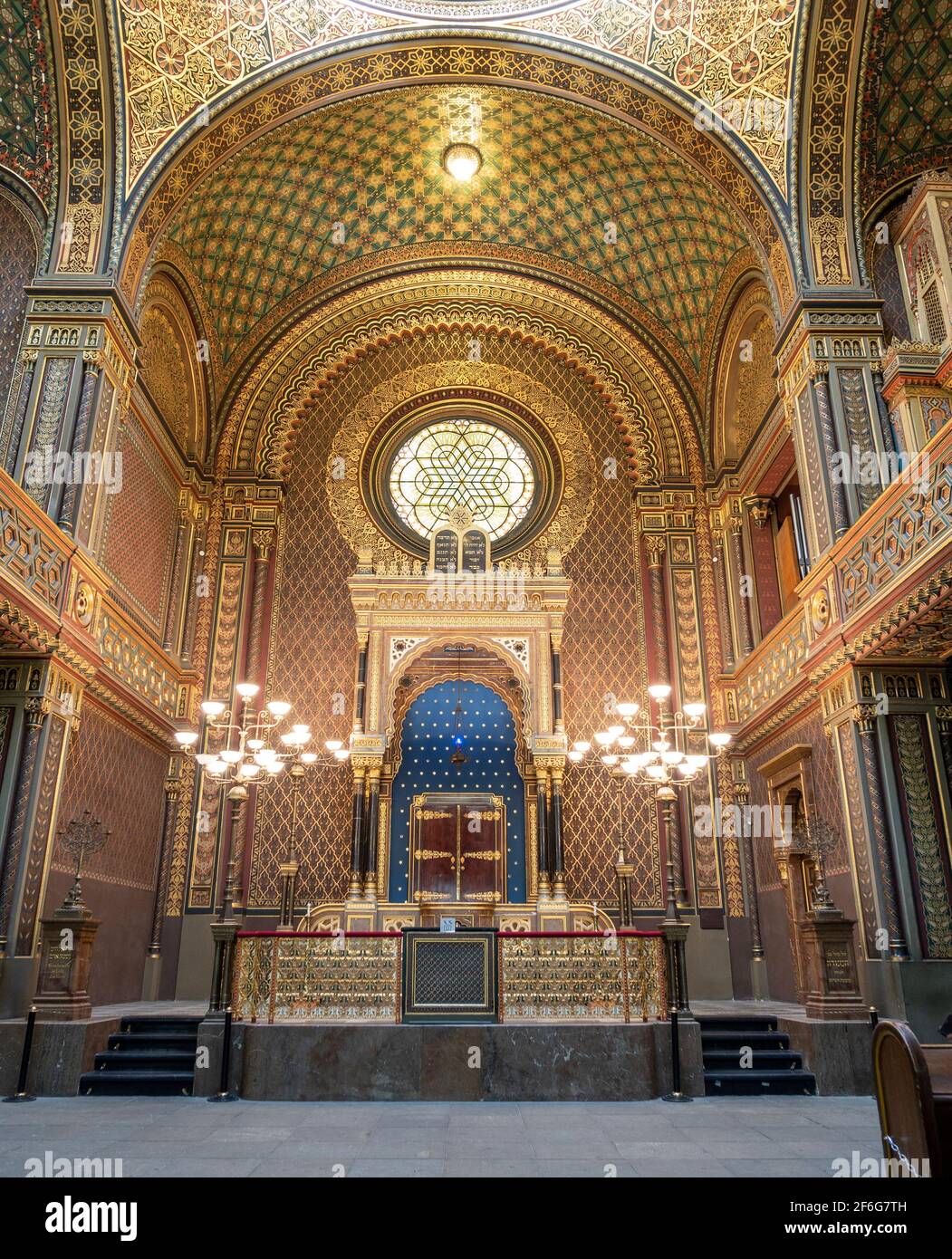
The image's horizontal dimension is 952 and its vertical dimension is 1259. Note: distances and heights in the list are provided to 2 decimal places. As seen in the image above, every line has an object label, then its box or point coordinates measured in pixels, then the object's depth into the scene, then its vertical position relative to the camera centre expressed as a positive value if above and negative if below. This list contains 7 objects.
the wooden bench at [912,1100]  3.56 -0.55
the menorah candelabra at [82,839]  9.02 +1.10
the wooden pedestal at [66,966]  7.88 -0.09
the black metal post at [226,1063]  7.13 -0.80
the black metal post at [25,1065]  7.18 -0.83
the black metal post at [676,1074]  7.11 -0.87
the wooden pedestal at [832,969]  7.85 -0.09
